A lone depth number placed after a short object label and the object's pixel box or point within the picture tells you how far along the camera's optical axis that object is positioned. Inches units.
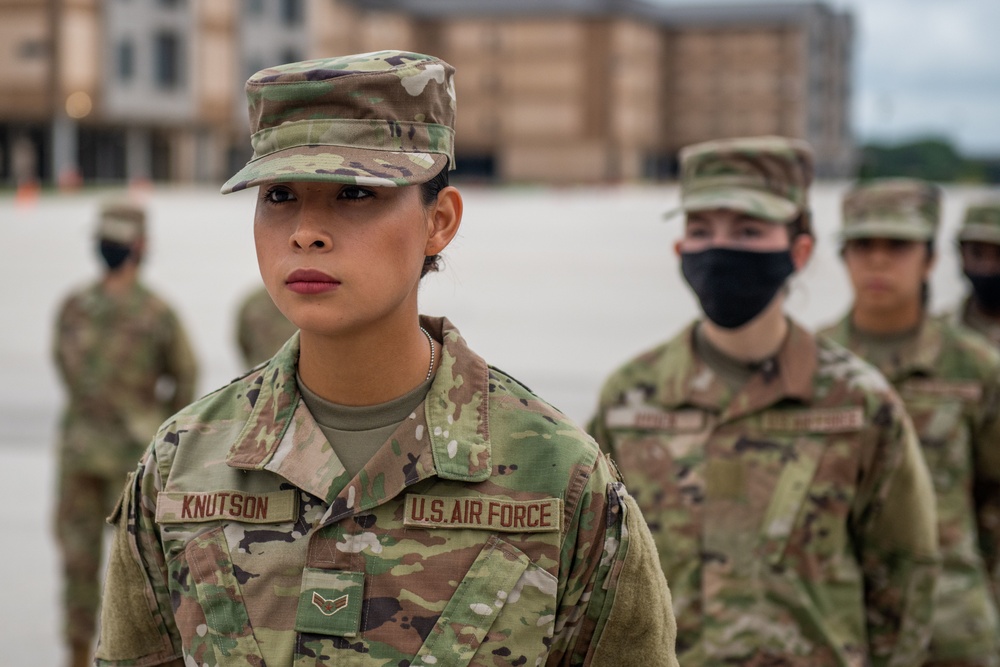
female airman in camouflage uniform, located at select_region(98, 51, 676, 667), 167.6
